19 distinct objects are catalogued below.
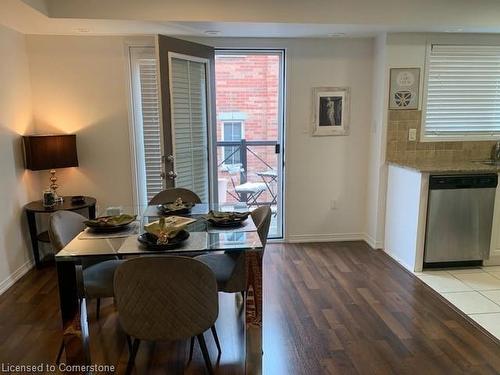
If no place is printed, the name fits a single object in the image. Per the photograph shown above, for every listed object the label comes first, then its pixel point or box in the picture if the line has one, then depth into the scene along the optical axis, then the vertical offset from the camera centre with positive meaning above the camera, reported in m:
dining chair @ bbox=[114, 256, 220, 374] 1.69 -0.76
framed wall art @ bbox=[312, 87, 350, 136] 4.20 +0.18
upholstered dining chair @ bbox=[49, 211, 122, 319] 2.25 -0.88
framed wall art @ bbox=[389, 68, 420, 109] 3.91 +0.39
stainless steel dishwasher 3.43 -0.82
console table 3.54 -0.75
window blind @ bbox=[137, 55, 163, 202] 3.96 +0.03
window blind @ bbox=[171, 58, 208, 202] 3.55 +0.03
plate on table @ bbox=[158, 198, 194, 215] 2.75 -0.57
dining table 2.00 -0.74
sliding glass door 5.78 +0.00
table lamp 3.54 -0.22
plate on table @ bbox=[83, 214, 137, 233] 2.32 -0.57
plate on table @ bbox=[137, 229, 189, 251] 2.04 -0.61
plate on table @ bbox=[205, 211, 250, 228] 2.42 -0.58
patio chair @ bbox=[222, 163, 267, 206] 5.60 -0.88
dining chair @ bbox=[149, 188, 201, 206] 3.18 -0.56
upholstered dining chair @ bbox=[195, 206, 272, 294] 2.32 -0.88
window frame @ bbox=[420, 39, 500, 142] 3.92 -0.02
